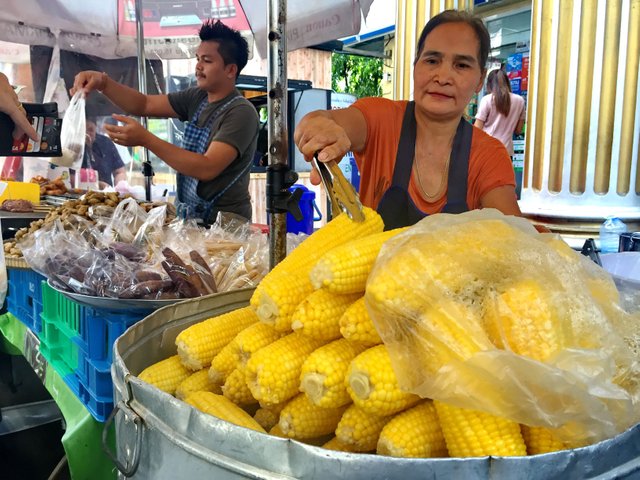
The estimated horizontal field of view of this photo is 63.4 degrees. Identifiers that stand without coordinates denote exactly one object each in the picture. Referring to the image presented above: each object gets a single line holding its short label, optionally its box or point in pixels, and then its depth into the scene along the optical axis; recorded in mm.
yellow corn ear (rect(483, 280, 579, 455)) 757
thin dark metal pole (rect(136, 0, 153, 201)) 4012
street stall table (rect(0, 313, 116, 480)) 1738
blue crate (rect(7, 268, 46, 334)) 2244
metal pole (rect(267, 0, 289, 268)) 1700
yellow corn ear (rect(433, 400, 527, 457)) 724
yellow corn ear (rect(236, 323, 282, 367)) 1002
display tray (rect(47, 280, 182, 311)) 1556
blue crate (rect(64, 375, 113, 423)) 1599
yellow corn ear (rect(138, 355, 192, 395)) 1107
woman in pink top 5168
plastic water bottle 3238
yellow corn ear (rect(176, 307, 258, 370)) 1113
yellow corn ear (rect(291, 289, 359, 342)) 914
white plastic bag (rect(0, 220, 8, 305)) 1935
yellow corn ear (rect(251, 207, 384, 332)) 976
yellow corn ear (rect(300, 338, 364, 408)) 840
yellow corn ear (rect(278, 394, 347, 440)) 905
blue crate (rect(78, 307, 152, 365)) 1599
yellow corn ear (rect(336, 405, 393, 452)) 843
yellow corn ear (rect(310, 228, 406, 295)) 894
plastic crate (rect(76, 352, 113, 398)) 1588
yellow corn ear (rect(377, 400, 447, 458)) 771
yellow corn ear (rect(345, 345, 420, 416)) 784
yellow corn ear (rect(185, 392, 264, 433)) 915
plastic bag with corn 706
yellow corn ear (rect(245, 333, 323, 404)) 902
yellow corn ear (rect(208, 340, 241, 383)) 1048
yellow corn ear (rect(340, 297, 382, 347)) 862
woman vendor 1974
